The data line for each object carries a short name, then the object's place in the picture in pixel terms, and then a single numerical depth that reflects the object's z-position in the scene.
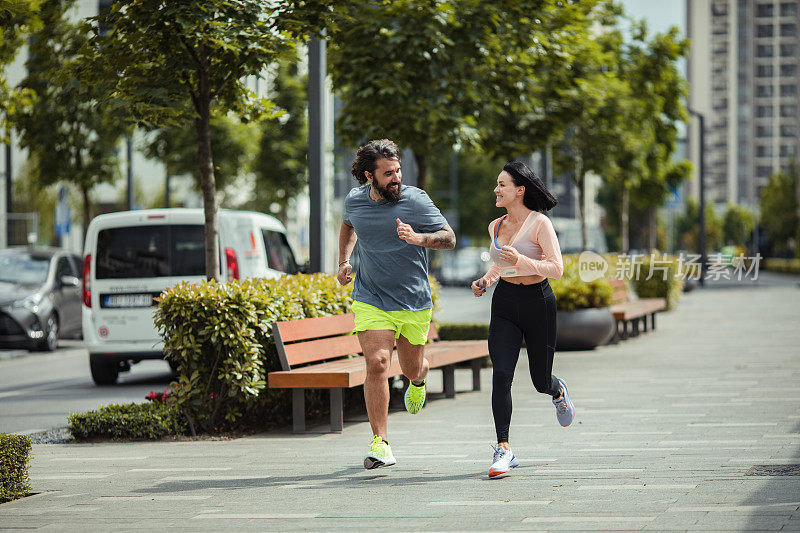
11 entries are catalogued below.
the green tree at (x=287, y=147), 32.06
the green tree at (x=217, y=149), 28.55
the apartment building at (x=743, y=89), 156.75
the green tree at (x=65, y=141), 21.25
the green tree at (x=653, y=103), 25.41
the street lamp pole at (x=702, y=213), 41.58
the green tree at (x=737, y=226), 134.38
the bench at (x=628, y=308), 18.05
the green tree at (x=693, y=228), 127.25
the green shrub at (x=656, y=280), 27.34
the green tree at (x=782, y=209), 89.75
